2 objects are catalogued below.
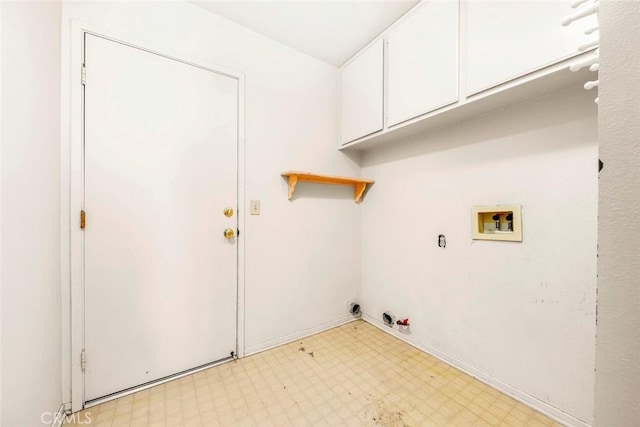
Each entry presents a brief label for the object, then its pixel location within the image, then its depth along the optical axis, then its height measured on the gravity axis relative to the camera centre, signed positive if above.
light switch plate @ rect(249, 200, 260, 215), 1.79 +0.03
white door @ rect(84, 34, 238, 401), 1.32 -0.04
